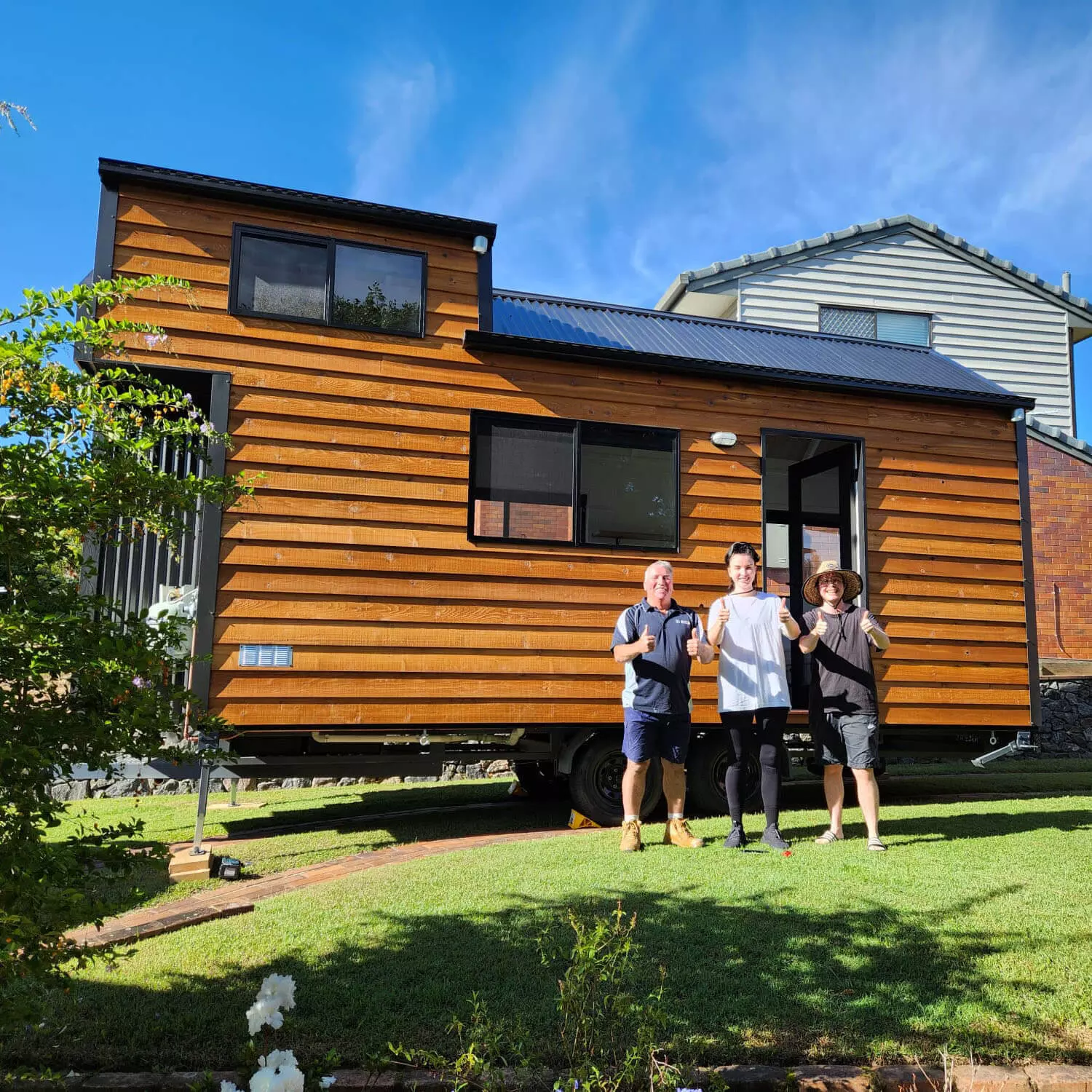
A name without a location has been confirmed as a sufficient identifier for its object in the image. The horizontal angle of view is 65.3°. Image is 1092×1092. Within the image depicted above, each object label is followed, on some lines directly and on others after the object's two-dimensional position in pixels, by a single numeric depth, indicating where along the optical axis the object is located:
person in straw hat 5.26
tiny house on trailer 6.09
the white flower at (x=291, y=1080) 1.69
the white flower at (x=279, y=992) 1.94
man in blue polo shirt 5.37
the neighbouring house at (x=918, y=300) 13.78
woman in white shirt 5.21
